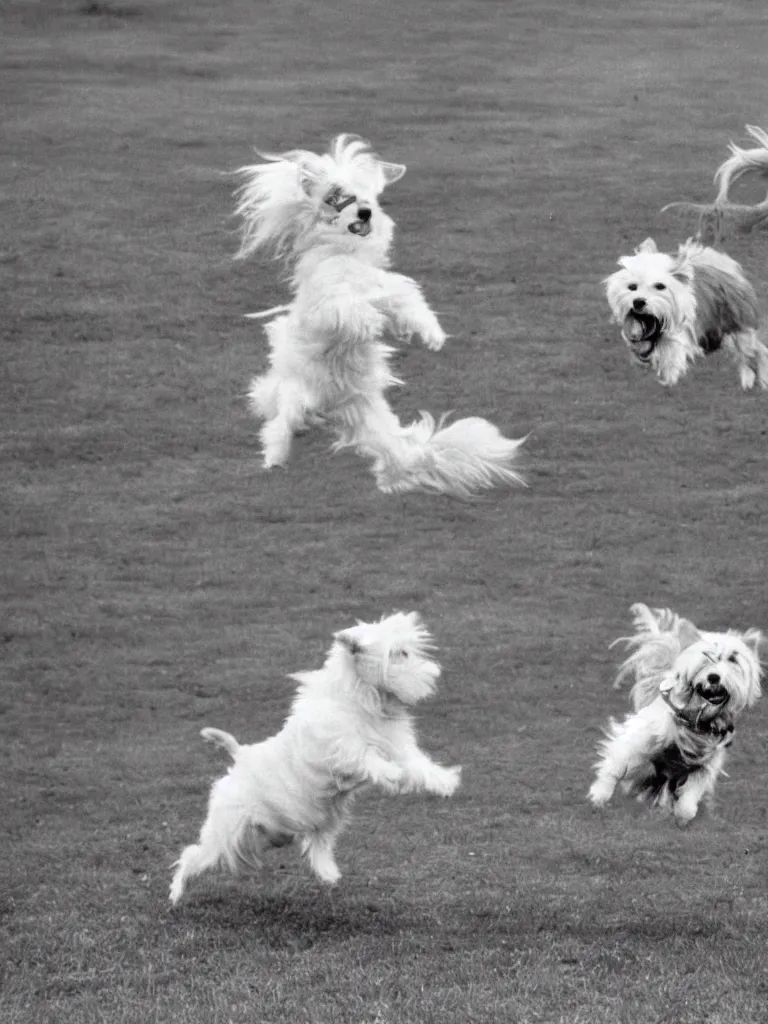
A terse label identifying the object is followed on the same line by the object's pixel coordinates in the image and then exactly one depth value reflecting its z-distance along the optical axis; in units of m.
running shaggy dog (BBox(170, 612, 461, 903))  11.15
